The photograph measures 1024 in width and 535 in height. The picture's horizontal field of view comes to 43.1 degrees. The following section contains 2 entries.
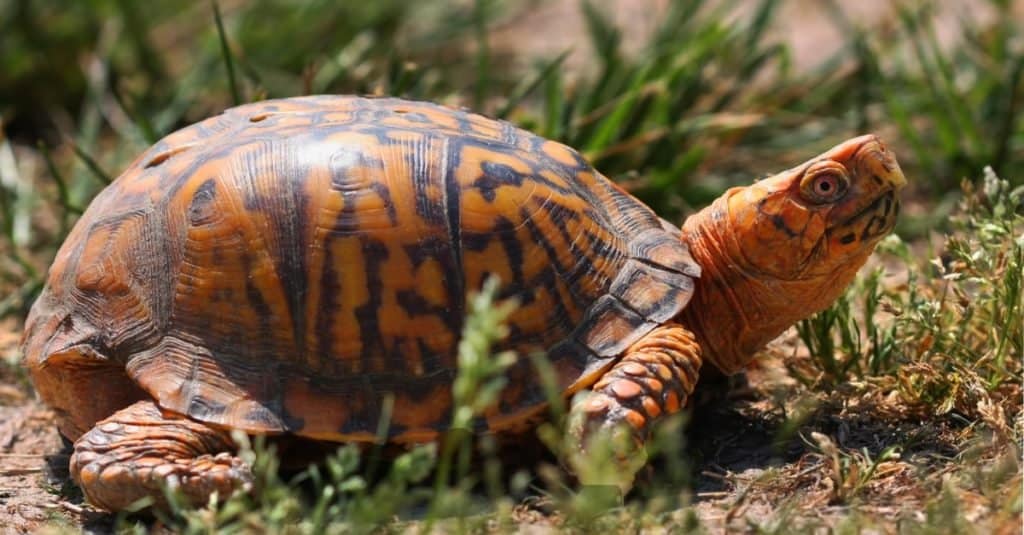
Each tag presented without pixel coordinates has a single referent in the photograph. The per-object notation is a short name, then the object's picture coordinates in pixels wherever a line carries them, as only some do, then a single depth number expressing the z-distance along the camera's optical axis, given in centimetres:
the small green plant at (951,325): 345
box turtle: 316
